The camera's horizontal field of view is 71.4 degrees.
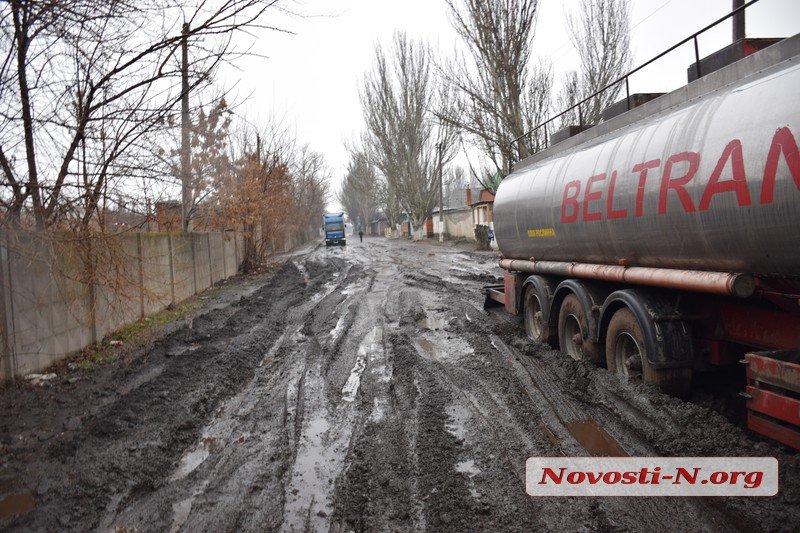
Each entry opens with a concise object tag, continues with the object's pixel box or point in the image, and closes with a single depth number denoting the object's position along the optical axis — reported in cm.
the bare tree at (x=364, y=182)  7230
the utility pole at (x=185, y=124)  671
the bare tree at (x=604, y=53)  2361
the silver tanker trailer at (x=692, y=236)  388
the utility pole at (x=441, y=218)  4725
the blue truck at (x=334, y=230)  5738
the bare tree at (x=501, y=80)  2148
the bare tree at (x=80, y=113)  607
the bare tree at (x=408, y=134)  4659
